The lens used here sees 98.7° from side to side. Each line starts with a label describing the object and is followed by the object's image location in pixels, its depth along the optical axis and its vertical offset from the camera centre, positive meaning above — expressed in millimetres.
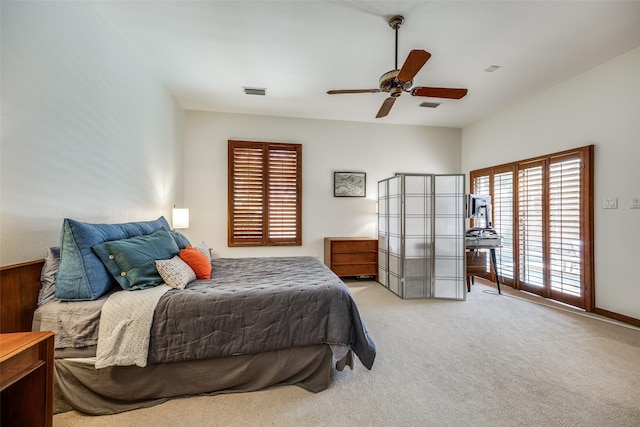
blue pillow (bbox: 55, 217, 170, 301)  1663 -329
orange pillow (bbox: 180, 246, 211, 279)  2316 -412
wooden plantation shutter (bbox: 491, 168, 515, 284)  4402 -36
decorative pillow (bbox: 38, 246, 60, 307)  1697 -395
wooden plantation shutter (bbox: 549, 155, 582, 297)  3447 -114
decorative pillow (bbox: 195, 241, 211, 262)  2938 -376
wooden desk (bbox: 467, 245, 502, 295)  4051 -751
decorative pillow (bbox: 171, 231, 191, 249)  2703 -260
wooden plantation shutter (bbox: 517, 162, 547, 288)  3887 -132
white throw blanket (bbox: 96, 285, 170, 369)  1599 -698
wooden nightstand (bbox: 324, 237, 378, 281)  4613 -697
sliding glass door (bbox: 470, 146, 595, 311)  3363 -109
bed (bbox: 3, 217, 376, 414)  1632 -805
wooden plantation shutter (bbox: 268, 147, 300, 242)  4824 +356
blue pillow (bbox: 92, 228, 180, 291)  1822 -326
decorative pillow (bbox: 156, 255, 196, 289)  1950 -426
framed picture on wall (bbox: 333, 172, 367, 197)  5082 +583
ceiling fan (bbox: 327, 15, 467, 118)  2143 +1203
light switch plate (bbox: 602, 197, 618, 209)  3090 +152
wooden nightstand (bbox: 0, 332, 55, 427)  1119 -737
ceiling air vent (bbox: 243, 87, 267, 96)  3801 +1751
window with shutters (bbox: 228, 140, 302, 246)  4711 +374
